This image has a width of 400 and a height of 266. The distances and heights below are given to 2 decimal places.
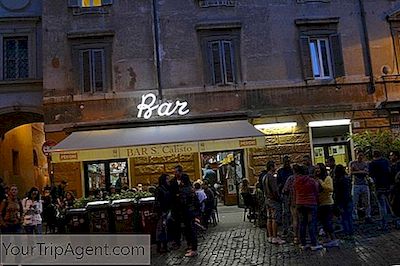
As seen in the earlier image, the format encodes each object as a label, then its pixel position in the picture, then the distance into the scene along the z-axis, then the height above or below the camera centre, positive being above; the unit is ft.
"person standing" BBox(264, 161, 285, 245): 31.04 -1.55
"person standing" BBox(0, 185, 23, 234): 29.86 -1.12
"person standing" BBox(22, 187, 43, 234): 32.58 -1.27
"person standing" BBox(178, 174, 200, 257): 30.91 -1.77
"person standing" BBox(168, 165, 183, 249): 32.27 -1.72
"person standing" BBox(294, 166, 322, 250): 28.48 -1.62
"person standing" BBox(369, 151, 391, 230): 34.50 -0.87
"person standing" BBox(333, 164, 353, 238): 32.17 -1.54
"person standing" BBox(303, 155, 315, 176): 30.99 +0.29
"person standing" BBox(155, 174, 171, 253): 32.42 -1.67
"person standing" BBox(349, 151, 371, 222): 36.14 -0.91
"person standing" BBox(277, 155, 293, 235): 33.19 -0.55
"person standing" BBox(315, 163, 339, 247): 30.04 -1.98
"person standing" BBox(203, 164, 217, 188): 50.26 +0.50
